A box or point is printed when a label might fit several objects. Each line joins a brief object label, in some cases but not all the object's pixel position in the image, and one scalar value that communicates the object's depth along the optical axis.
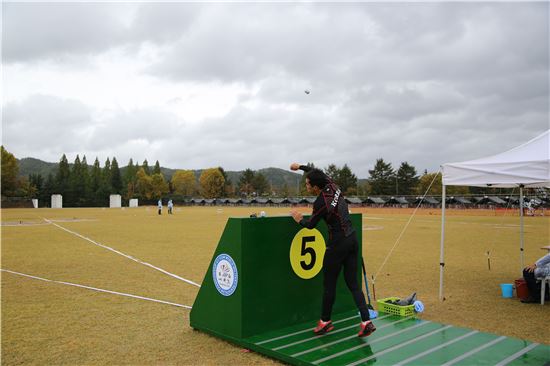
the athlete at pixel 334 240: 5.08
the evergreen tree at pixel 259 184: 132.38
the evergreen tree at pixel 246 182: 131.38
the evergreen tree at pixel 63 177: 89.81
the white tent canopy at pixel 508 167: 6.71
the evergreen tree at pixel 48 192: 87.00
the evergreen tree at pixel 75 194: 90.38
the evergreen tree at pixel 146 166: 149.00
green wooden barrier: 5.23
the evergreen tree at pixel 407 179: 95.12
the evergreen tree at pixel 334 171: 102.99
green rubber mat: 4.50
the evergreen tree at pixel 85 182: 93.19
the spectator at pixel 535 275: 7.30
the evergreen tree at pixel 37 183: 93.21
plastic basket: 6.27
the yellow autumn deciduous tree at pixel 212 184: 124.81
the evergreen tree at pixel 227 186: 129.88
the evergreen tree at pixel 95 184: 94.68
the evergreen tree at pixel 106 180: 101.00
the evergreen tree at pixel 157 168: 133.48
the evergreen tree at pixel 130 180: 115.92
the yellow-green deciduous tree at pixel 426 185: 88.78
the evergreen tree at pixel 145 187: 113.64
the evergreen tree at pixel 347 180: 101.31
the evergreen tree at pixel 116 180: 114.75
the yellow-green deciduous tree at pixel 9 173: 75.88
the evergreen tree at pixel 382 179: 94.50
